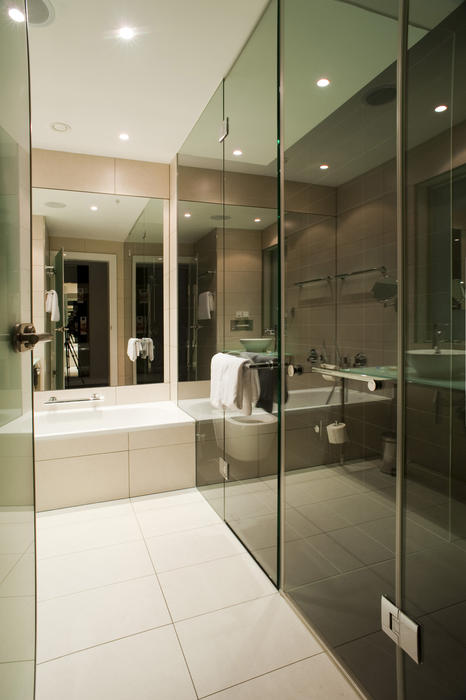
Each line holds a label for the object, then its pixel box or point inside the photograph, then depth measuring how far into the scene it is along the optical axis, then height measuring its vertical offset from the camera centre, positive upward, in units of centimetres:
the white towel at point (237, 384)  219 -24
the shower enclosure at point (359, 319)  104 +7
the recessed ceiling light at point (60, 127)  299 +157
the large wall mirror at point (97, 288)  348 +46
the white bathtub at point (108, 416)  330 -63
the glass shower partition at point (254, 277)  197 +33
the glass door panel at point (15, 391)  90 -12
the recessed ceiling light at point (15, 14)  97 +80
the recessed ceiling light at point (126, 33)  208 +156
